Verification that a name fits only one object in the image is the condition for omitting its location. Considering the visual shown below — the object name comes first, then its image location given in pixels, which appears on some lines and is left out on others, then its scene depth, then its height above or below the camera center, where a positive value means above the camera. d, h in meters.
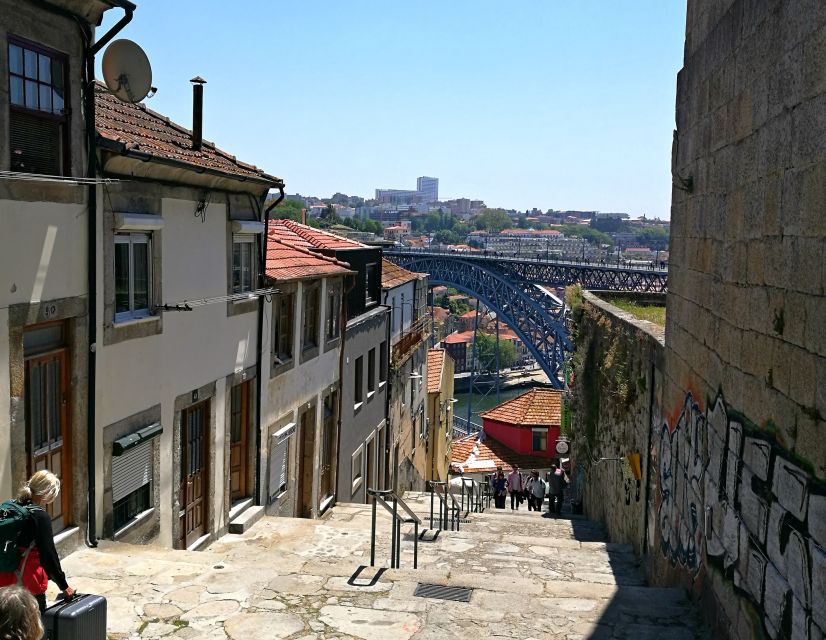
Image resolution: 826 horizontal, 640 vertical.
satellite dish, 7.09 +1.24
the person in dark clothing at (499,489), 20.19 -5.52
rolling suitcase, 4.41 -1.90
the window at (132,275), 7.53 -0.39
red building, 32.19 -6.52
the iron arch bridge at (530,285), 61.38 -3.43
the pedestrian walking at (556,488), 17.34 -4.66
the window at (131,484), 7.56 -2.15
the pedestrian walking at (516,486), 20.38 -5.46
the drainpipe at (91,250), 6.84 -0.16
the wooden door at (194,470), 9.00 -2.40
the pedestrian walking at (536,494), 19.34 -5.33
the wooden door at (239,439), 10.48 -2.39
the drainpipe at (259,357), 10.70 -1.44
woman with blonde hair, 4.56 -1.56
